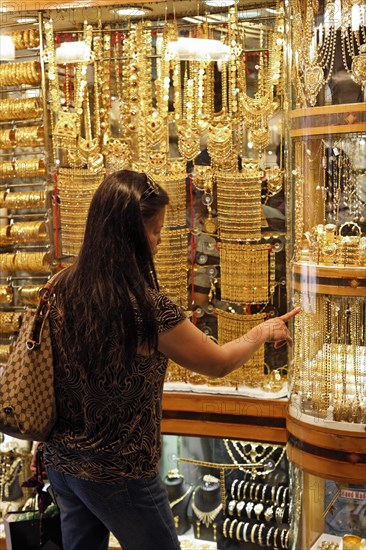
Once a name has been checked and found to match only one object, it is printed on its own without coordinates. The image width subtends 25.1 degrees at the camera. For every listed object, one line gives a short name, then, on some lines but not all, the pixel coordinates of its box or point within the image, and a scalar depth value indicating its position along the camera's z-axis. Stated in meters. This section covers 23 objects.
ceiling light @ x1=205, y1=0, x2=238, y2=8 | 3.28
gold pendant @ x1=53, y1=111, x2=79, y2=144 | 3.44
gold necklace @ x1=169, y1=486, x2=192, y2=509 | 3.60
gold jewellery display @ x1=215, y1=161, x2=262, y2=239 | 3.26
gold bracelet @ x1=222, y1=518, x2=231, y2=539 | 3.54
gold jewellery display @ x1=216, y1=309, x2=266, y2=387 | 3.31
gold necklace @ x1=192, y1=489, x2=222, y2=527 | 3.57
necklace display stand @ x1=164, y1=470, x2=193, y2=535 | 3.60
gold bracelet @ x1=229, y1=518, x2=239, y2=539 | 3.53
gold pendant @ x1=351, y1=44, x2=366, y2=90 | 2.38
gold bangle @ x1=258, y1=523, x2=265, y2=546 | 3.48
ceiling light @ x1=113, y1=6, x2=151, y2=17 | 3.38
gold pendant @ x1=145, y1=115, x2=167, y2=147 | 3.38
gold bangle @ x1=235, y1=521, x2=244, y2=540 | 3.52
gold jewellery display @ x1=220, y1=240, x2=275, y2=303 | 3.28
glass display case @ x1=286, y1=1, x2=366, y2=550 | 2.40
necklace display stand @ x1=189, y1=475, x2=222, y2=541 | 3.57
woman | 1.87
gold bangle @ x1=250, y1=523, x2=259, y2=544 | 3.50
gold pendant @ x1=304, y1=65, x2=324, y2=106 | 2.46
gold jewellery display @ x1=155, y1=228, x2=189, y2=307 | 3.38
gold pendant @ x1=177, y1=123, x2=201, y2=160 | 3.35
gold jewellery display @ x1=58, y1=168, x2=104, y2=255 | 3.46
